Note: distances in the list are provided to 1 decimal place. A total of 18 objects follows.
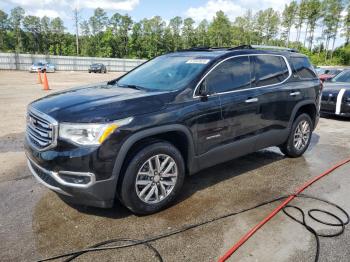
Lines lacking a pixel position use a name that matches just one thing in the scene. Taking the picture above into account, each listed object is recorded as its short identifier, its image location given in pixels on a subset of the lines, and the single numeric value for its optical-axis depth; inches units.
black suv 120.6
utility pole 2671.8
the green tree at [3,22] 2957.7
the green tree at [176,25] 3259.8
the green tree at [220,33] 3184.1
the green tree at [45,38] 2940.5
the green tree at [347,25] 2413.9
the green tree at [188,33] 3115.2
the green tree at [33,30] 2955.2
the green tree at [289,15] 2682.1
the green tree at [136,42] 2918.3
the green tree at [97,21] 3253.0
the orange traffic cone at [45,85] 636.1
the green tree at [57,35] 2832.2
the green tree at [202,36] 3171.8
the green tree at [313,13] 2524.6
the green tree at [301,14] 2586.1
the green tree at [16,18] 2989.7
